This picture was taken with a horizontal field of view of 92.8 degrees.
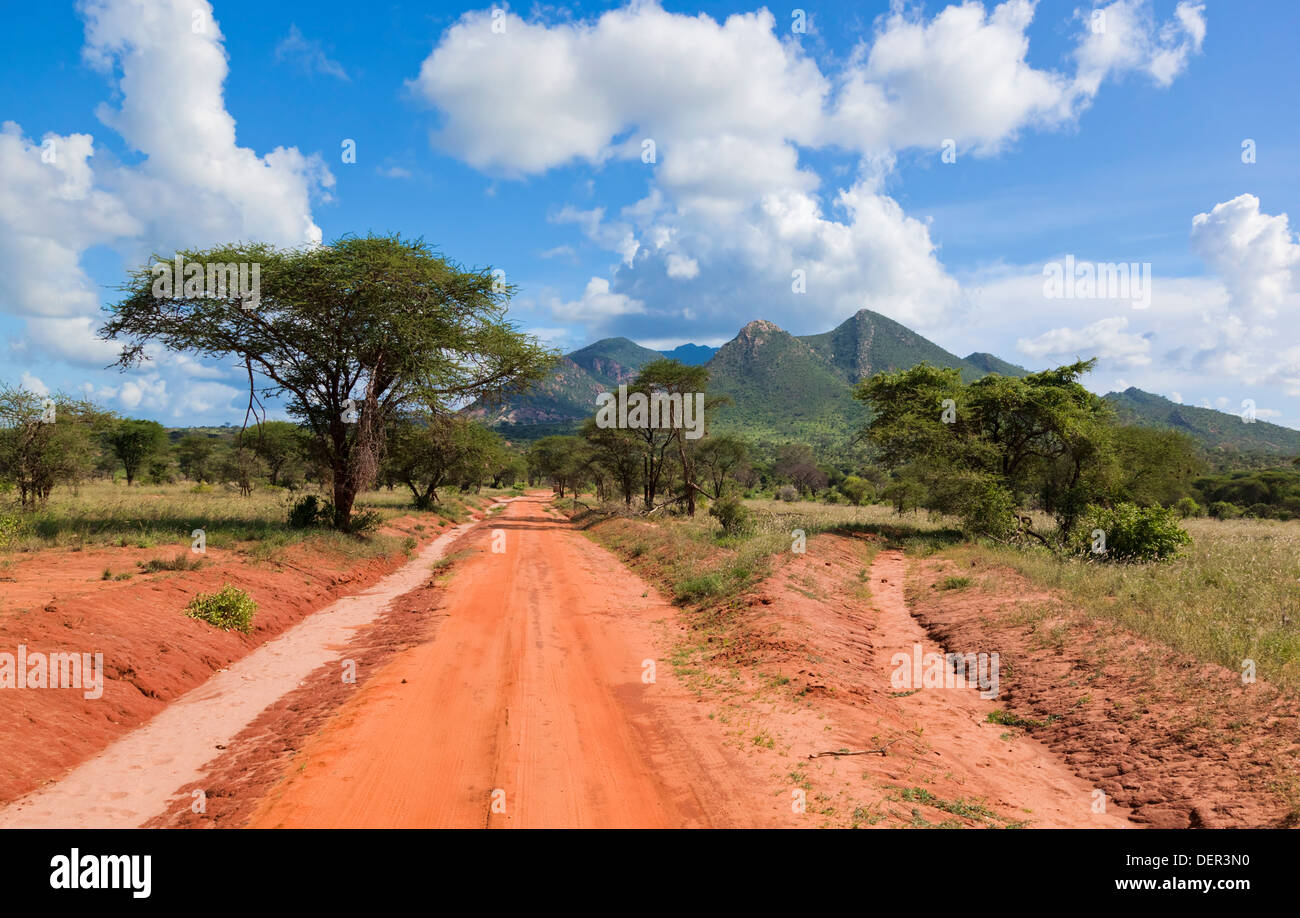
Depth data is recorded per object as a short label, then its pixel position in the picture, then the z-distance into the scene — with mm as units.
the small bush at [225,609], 10914
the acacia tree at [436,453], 22781
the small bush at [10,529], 13617
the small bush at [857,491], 58500
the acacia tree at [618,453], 40469
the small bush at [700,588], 14359
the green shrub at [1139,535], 16328
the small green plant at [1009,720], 8134
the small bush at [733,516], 22359
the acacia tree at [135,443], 46906
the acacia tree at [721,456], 47969
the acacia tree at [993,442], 22609
